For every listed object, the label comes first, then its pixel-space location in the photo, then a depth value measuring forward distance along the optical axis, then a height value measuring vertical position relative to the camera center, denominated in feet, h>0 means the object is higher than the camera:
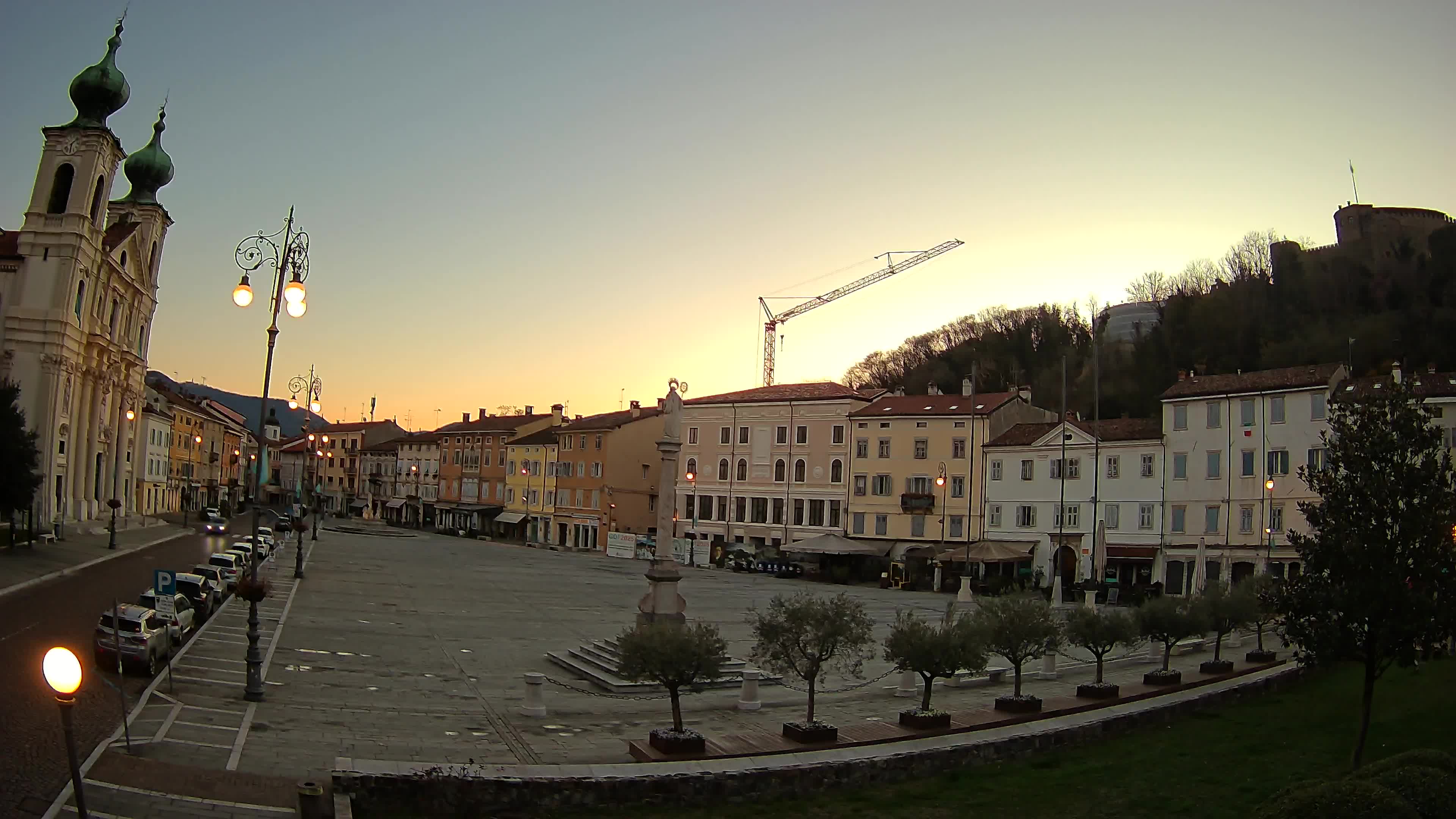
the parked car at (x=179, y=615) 80.12 -11.97
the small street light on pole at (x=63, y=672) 23.30 -4.77
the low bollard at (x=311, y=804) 39.45 -12.77
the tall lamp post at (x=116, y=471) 231.71 -0.28
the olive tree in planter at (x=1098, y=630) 74.79 -8.54
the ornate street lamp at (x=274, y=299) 58.80 +10.46
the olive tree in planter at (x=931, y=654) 60.39 -8.86
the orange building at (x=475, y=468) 326.44 +6.30
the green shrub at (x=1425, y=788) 28.96 -7.56
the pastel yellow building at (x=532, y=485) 296.71 +1.22
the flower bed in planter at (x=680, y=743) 51.60 -12.74
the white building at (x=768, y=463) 225.15 +8.68
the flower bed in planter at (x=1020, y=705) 64.90 -12.55
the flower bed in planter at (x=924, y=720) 59.36 -12.63
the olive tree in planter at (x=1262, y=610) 56.90 -5.98
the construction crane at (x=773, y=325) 432.25 +76.27
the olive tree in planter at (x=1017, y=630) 65.92 -7.81
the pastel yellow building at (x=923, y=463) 201.98 +9.22
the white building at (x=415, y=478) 368.27 +2.10
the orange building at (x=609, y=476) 269.44 +4.52
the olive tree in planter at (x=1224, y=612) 83.41 -7.55
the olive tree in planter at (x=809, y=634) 57.62 -7.63
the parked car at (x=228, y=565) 119.85 -11.29
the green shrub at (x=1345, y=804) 26.20 -7.33
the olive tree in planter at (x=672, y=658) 53.36 -8.69
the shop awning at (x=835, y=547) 199.93 -8.77
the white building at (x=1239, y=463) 156.15 +9.75
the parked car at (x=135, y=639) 68.59 -11.76
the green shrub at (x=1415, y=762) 32.12 -7.61
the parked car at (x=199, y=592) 97.86 -11.74
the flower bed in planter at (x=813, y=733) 54.75 -12.62
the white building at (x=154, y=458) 269.64 +3.62
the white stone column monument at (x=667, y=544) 78.02 -3.92
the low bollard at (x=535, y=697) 63.77 -13.27
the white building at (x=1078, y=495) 175.42 +3.65
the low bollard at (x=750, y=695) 68.85 -13.51
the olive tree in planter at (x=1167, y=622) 79.20 -8.14
